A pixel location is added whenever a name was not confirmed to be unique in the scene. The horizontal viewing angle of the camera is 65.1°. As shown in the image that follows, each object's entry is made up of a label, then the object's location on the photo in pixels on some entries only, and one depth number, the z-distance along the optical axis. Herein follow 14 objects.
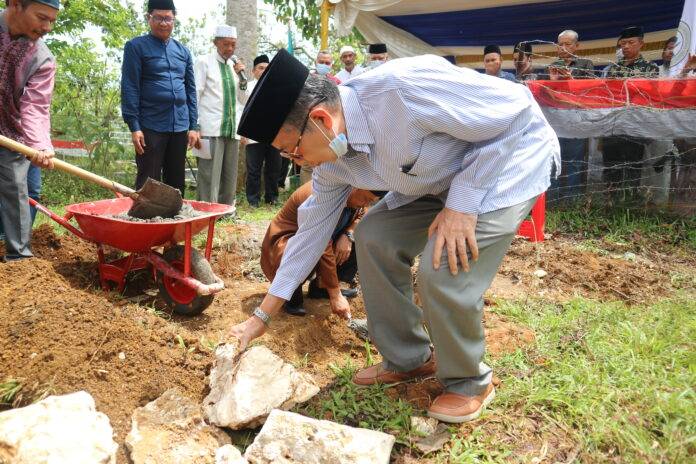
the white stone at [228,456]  1.89
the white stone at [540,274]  4.27
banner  5.49
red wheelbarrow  3.24
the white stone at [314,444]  1.92
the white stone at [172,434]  1.97
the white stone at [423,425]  2.16
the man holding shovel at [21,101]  3.44
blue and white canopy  8.09
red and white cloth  5.12
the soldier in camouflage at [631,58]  5.78
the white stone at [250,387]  2.21
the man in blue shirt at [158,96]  4.85
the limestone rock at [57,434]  1.67
